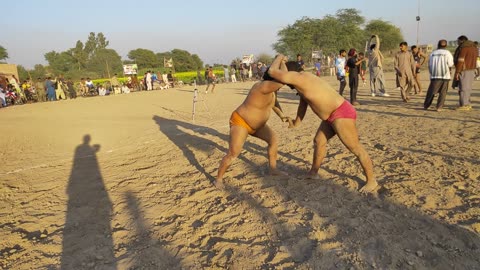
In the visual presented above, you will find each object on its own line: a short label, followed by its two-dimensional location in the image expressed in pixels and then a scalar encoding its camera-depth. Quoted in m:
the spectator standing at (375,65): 10.70
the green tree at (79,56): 69.81
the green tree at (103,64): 62.21
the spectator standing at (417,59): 10.93
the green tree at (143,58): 71.50
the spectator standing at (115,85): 24.73
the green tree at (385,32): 53.21
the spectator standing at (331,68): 31.28
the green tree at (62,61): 69.01
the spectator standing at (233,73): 31.88
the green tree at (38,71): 50.53
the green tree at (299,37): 40.84
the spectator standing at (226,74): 31.52
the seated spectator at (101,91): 23.59
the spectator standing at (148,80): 26.03
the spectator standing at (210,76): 20.55
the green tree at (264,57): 55.96
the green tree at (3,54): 54.22
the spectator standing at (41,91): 20.14
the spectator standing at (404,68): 9.89
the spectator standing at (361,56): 9.99
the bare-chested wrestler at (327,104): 3.64
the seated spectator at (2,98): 17.28
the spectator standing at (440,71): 7.81
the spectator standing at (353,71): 9.48
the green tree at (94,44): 77.31
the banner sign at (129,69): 29.33
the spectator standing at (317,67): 27.22
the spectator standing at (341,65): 11.02
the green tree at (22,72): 48.17
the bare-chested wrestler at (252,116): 3.96
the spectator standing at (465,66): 7.61
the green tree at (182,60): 65.88
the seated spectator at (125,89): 25.63
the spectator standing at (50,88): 19.52
